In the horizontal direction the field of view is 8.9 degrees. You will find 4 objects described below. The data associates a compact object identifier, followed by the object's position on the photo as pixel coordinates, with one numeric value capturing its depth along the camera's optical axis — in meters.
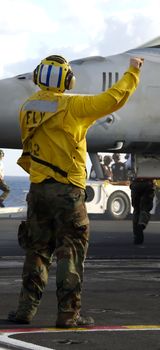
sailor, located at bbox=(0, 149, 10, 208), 29.56
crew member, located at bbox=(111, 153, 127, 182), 29.94
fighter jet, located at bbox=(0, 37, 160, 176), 13.74
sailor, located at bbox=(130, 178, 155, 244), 16.17
